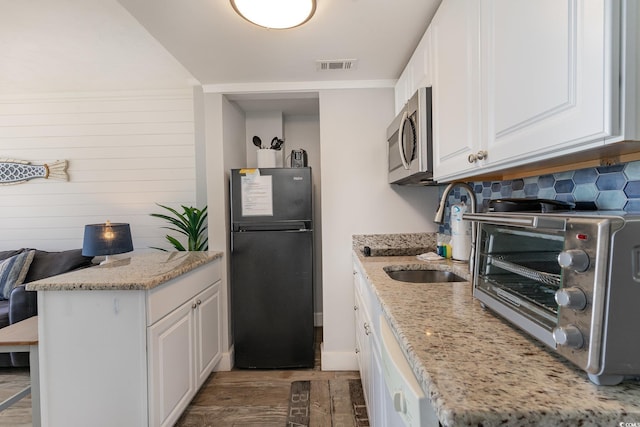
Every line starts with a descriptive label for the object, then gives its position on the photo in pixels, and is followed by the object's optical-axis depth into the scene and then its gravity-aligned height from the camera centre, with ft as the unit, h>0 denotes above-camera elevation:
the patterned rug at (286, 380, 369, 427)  5.72 -4.33
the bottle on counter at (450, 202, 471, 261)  5.56 -0.61
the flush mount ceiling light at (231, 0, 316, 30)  4.10 +2.93
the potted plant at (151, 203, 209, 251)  7.96 -0.56
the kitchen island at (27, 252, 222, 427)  4.57 -2.31
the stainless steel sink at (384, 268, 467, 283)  5.43 -1.37
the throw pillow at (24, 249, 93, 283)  8.67 -1.71
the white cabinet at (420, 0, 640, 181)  1.85 +1.07
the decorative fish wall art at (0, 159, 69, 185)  9.85 +1.32
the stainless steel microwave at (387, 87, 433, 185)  4.67 +1.16
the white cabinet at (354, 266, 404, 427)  3.50 -2.38
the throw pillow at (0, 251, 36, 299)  8.29 -1.85
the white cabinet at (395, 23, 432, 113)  4.85 +2.62
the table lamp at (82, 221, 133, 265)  7.40 -0.84
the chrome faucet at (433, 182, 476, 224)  4.28 +0.11
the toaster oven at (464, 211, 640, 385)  1.58 -0.54
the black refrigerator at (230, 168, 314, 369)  7.39 -1.56
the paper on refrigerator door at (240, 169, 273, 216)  7.38 +0.41
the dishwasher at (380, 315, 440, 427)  1.85 -1.34
